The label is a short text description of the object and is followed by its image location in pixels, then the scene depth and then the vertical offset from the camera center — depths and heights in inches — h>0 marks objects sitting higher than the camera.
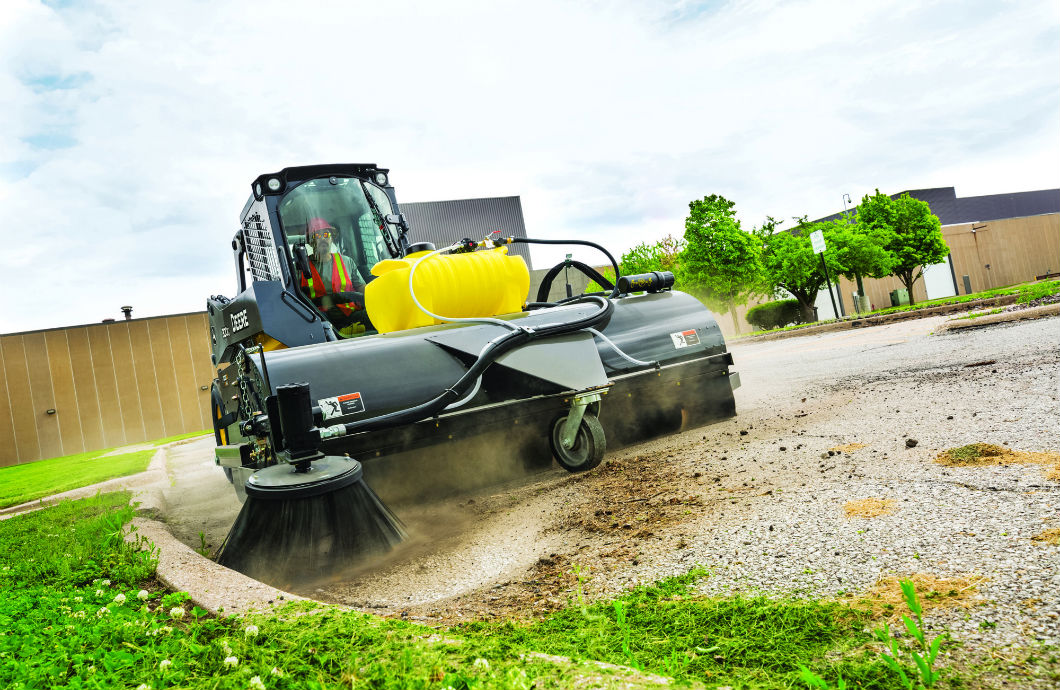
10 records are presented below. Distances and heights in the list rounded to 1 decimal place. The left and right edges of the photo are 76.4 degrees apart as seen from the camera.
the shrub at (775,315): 1301.7 +15.0
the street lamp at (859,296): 1041.8 +16.6
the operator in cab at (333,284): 238.5 +42.1
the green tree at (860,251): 1167.6 +97.2
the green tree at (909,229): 1267.2 +128.0
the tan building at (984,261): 1712.6 +61.8
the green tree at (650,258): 1464.1 +189.8
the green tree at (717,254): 1173.7 +136.9
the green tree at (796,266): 1175.0 +90.8
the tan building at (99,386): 994.7 +87.2
